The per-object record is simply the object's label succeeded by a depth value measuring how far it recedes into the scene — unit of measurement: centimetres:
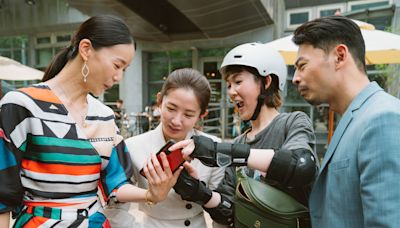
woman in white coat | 163
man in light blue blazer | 97
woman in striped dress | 112
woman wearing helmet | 129
